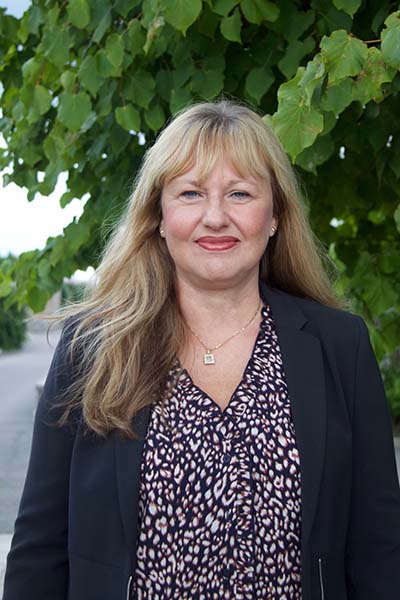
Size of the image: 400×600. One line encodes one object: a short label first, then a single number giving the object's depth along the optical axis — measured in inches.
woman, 64.5
